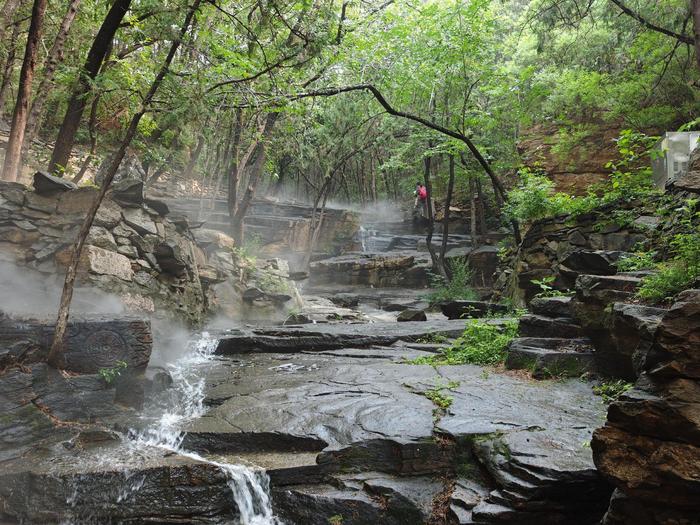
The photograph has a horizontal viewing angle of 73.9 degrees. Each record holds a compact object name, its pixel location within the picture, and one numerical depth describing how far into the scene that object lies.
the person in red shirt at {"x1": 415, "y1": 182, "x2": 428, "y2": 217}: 24.89
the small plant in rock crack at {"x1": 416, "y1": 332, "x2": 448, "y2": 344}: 10.39
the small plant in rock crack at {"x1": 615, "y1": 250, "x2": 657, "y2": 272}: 7.02
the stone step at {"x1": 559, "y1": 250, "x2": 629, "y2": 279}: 8.46
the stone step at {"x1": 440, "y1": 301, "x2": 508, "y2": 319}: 11.84
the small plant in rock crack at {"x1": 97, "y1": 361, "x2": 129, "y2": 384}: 6.28
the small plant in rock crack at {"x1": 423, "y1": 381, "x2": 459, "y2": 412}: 5.81
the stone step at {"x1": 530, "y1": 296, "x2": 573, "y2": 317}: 7.54
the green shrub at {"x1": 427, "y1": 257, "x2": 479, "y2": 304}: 17.39
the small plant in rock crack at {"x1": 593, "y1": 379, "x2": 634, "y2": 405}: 5.63
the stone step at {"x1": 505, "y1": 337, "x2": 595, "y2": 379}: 6.59
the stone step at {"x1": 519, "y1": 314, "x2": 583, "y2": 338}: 7.31
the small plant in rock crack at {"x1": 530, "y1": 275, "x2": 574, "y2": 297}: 8.81
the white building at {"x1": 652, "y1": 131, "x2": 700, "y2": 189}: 9.07
